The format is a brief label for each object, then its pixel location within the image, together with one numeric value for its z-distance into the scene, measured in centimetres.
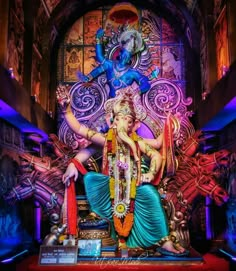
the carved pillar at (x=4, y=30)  391
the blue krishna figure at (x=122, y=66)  588
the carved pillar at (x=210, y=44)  518
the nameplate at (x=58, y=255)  381
